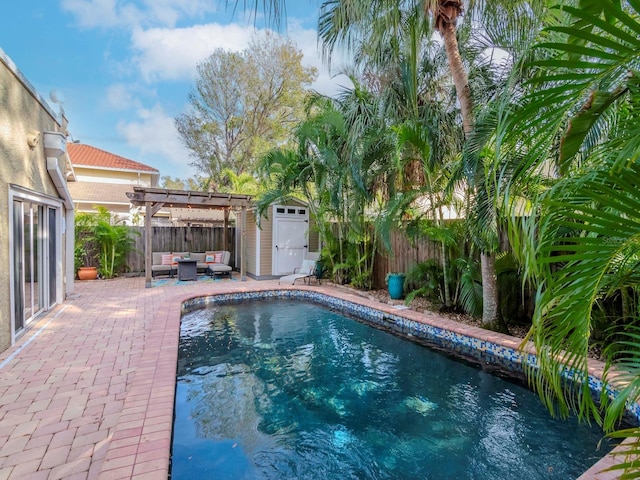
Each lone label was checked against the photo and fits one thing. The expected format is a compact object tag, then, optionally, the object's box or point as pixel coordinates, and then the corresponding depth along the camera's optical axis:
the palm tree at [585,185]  1.06
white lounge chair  10.39
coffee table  11.09
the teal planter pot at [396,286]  8.01
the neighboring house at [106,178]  19.58
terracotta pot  10.73
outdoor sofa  11.67
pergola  9.72
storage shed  11.69
